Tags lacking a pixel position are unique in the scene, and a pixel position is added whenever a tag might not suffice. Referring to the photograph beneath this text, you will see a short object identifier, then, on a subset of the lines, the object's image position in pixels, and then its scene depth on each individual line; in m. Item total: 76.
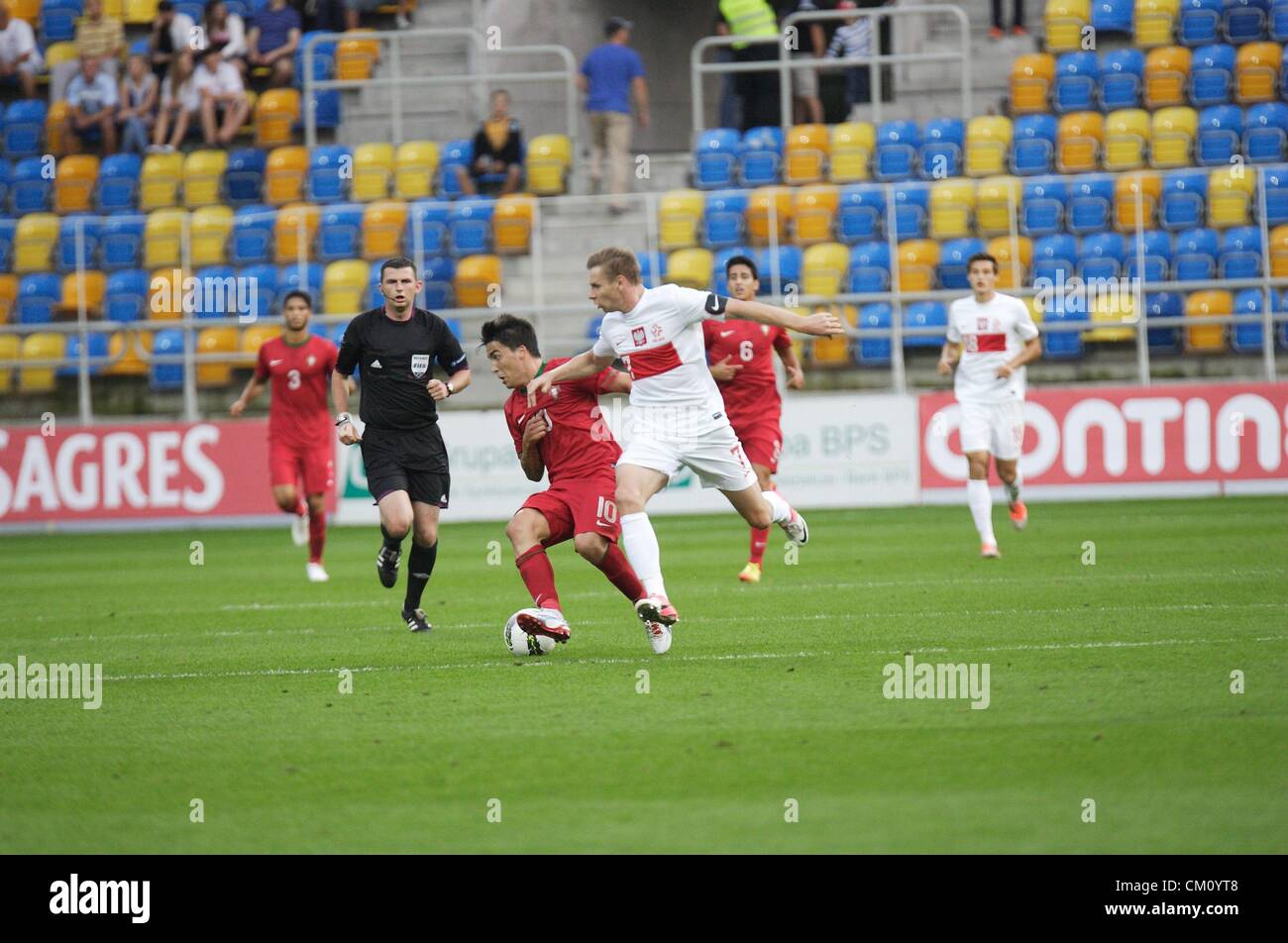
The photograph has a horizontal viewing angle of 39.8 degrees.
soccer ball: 9.48
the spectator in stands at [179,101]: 26.95
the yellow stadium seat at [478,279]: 23.06
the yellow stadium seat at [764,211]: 22.61
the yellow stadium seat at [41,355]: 23.56
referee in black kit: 11.09
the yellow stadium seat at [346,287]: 23.09
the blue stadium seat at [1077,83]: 24.06
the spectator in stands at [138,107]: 27.03
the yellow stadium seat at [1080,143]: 23.20
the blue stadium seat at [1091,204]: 22.23
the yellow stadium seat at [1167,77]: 23.73
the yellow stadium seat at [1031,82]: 24.38
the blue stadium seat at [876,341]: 21.62
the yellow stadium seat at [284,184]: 25.55
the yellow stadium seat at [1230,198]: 21.83
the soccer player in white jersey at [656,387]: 9.30
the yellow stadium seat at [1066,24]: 24.84
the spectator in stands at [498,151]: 24.45
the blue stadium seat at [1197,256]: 21.66
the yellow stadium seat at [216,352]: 23.16
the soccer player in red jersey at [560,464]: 9.36
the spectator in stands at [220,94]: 26.64
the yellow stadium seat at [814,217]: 22.86
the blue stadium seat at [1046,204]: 22.28
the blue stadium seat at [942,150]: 23.44
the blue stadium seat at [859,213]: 22.81
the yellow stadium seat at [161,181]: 26.27
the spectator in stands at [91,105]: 27.11
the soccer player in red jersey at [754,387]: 13.69
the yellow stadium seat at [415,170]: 25.20
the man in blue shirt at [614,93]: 24.73
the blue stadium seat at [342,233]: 23.59
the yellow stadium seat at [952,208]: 22.53
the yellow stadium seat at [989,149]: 23.39
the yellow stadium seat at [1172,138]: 22.80
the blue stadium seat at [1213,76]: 23.52
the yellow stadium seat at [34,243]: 25.08
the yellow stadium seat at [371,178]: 25.08
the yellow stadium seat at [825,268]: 22.36
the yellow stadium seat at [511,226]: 23.55
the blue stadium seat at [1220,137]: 22.66
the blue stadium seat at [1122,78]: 23.84
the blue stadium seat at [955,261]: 22.16
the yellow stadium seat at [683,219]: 23.41
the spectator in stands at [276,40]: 27.11
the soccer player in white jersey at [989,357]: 15.19
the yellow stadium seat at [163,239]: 24.75
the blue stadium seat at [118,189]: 26.38
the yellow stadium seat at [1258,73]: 23.34
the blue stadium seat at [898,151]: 23.75
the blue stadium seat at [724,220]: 23.11
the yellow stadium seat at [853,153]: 24.03
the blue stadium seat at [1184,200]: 22.02
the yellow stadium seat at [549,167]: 25.09
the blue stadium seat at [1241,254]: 21.42
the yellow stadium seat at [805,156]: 23.84
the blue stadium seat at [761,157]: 24.05
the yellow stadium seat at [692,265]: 22.52
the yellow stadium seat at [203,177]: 26.08
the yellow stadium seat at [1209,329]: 21.28
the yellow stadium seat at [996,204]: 22.27
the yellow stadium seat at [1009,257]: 21.80
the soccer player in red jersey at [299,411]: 15.20
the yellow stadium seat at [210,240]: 24.73
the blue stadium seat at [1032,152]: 23.30
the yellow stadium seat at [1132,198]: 21.89
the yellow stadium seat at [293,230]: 23.72
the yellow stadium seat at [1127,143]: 22.89
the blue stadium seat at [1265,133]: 22.42
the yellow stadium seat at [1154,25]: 24.41
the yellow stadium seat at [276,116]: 26.78
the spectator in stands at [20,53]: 28.41
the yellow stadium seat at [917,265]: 22.17
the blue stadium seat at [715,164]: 24.36
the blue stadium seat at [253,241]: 24.50
